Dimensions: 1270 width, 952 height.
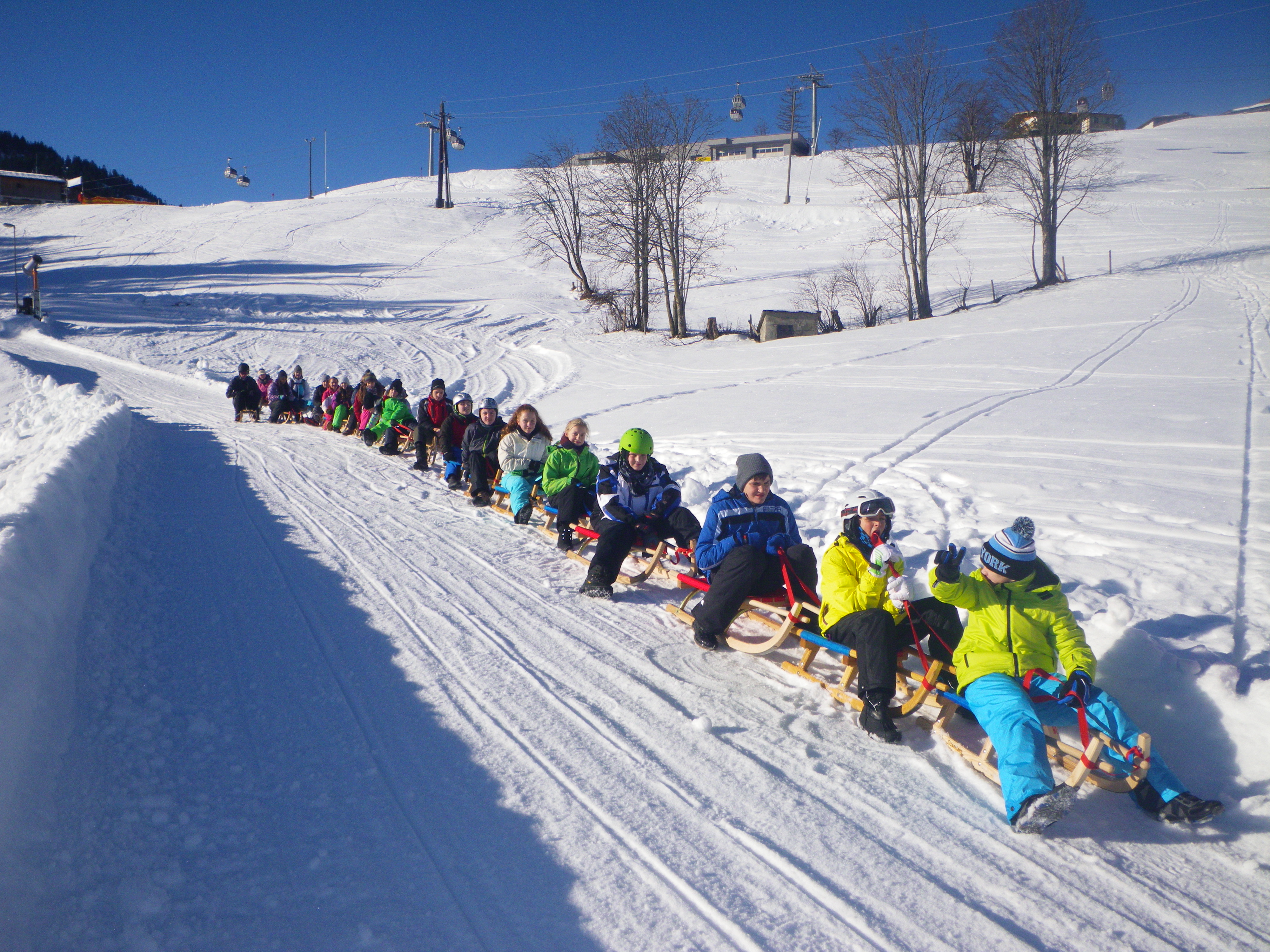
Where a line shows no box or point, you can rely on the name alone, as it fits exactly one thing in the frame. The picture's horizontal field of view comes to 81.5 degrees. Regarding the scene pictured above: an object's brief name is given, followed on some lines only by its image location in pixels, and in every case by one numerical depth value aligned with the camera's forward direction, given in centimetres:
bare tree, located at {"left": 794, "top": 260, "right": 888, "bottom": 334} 2509
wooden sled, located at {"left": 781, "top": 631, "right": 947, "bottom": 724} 355
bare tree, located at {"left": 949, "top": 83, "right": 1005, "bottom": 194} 2450
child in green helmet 559
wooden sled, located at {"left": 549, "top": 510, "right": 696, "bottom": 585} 543
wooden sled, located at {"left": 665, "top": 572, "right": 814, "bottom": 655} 420
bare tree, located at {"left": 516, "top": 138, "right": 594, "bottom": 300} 3266
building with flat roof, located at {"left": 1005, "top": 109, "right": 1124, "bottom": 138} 2408
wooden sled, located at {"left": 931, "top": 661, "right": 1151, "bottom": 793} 293
